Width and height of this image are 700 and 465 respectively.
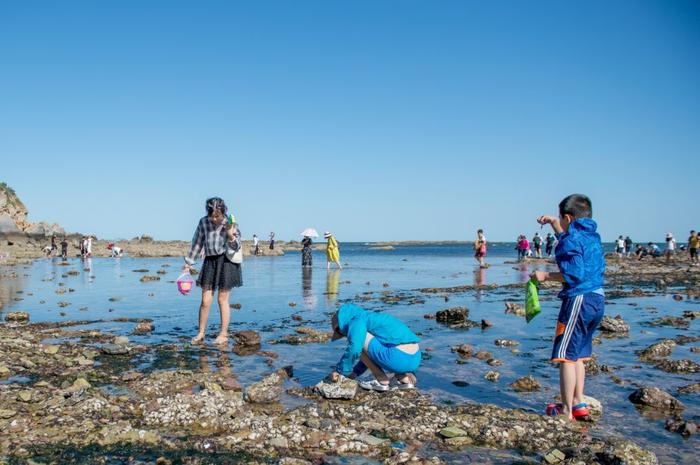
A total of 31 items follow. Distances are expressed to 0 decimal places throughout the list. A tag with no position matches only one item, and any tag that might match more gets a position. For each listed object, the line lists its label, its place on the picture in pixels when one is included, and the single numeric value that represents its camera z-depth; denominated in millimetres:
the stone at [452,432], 5016
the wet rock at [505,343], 9516
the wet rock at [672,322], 11500
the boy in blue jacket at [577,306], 5512
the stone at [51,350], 8109
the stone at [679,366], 7598
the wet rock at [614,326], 10570
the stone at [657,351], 8477
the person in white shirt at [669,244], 39031
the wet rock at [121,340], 9025
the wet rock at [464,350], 8711
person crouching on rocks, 6496
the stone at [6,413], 5102
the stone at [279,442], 4758
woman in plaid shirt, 9531
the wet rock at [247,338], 9445
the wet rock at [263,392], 6086
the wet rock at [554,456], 4432
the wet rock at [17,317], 11523
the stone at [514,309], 13459
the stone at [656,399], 5906
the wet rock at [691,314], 12623
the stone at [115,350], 8320
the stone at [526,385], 6738
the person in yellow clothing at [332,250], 31242
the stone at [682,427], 5155
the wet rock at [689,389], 6566
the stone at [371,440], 4773
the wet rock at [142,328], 10347
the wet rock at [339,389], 6152
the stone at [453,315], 11961
